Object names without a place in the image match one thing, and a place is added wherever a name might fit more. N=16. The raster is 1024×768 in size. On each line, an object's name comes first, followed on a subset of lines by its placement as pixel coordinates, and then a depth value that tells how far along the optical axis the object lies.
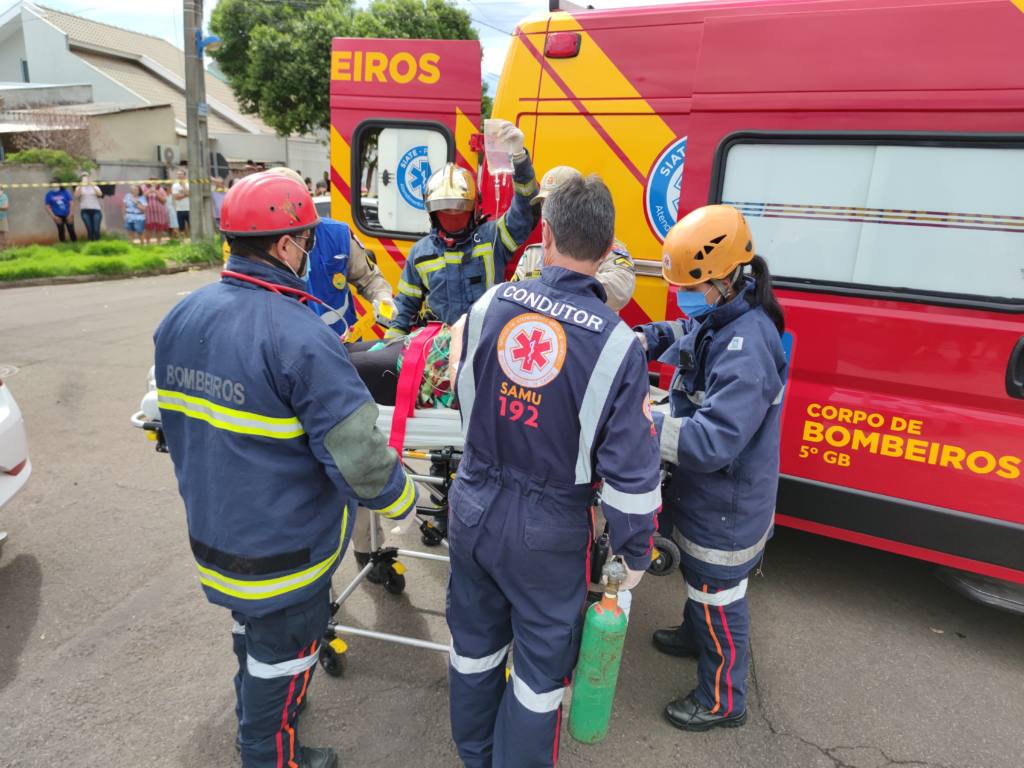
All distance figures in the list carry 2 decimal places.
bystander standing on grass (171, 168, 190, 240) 16.95
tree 20.61
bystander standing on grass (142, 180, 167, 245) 16.23
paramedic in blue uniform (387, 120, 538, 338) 3.28
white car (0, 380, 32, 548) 3.28
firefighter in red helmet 1.79
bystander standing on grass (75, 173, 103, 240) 14.49
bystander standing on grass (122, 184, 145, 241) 15.67
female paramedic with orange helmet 2.15
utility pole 12.20
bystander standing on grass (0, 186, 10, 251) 13.25
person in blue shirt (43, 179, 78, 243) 14.21
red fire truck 2.65
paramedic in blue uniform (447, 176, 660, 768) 1.75
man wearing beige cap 3.23
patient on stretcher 2.52
